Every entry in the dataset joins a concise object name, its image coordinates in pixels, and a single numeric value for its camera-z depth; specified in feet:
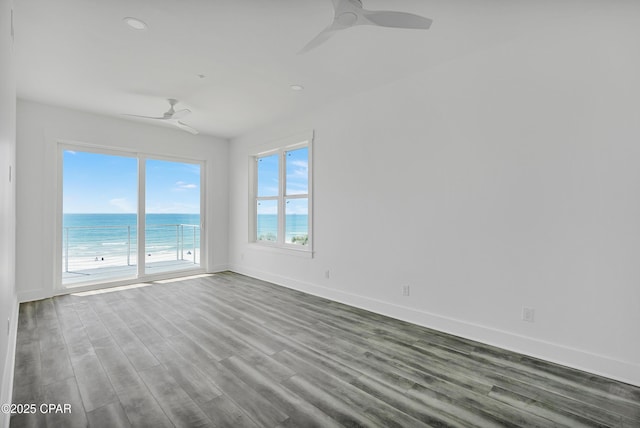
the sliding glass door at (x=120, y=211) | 16.03
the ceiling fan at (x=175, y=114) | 13.47
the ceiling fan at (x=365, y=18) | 6.27
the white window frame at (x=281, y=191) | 15.07
